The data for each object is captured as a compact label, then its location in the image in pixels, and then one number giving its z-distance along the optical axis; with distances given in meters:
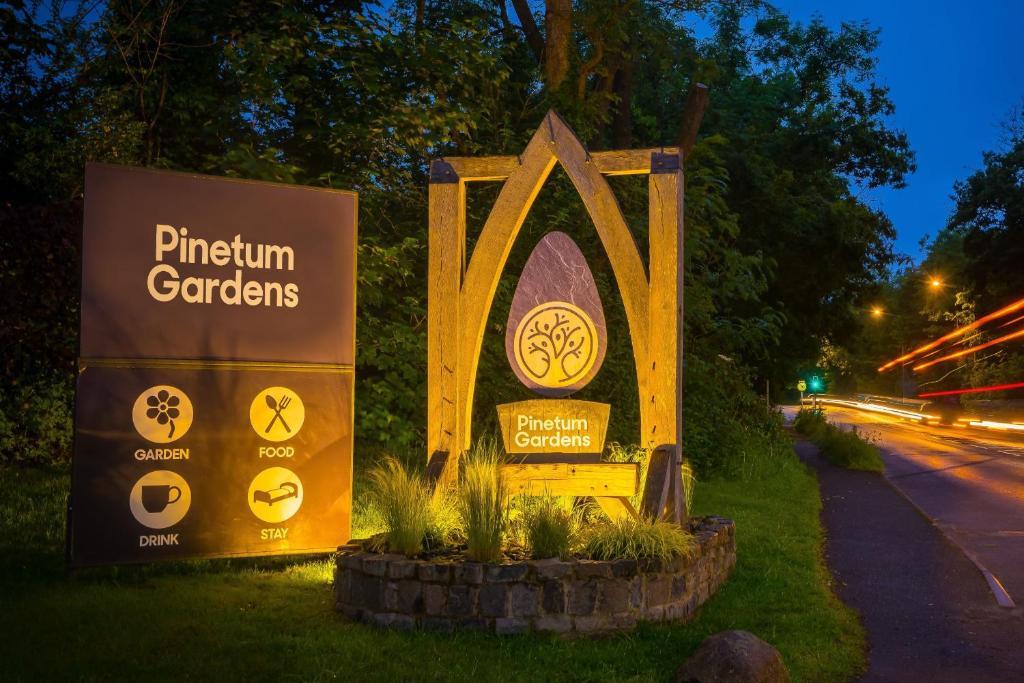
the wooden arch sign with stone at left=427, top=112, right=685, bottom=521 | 9.43
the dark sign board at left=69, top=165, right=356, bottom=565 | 8.39
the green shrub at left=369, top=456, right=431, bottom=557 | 7.80
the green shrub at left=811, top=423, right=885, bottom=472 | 25.02
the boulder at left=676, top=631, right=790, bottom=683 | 5.88
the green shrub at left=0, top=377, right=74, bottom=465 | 13.57
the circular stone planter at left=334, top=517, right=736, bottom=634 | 7.14
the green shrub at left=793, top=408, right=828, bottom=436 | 34.97
